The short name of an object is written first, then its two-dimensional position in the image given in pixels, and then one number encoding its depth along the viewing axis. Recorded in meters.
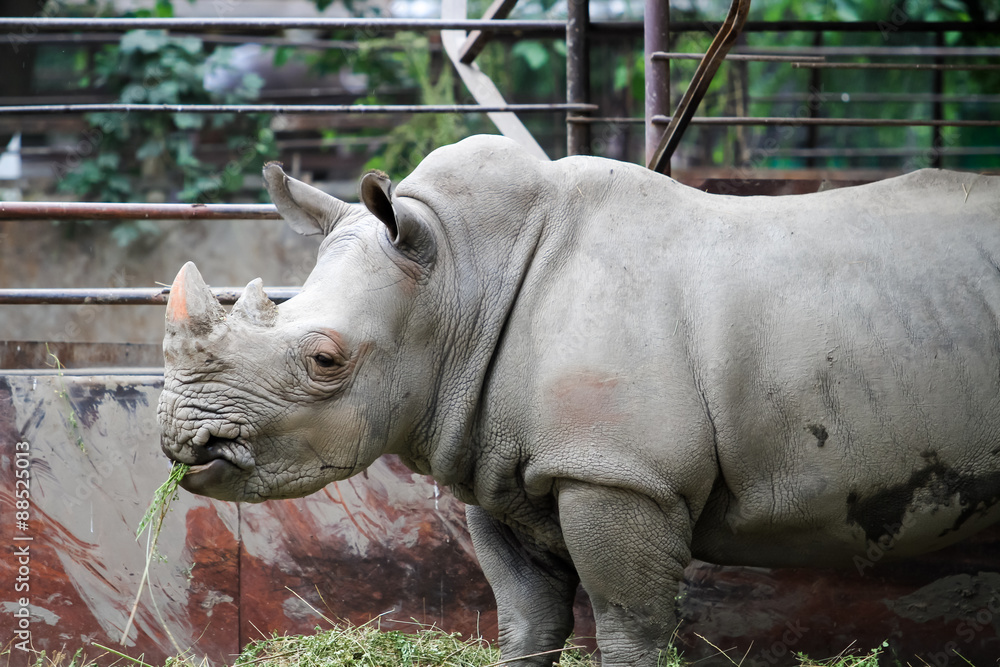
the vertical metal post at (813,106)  16.18
